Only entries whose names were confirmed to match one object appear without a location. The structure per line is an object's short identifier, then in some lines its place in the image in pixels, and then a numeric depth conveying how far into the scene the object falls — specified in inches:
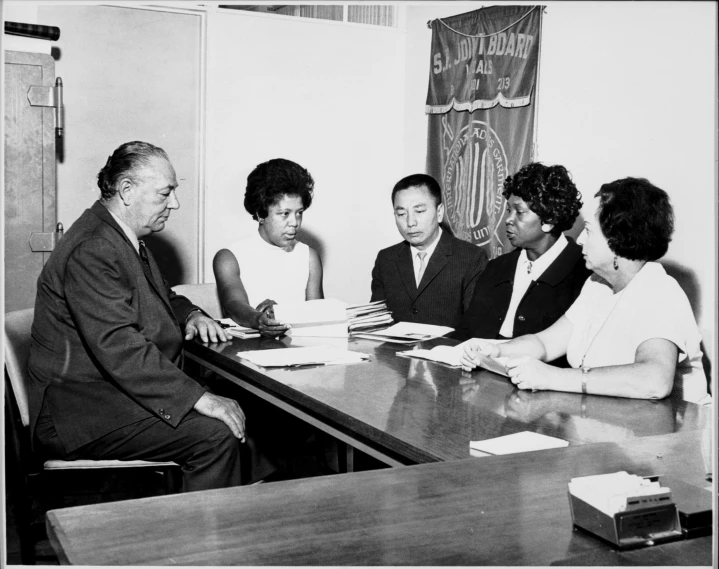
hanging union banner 173.8
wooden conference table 76.6
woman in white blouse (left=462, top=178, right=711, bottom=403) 90.7
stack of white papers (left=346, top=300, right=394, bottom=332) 138.7
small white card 70.0
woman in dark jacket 133.2
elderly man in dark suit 104.0
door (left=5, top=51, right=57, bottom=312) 160.4
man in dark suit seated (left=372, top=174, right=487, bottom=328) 154.1
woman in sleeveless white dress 150.6
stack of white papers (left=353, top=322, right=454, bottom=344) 129.3
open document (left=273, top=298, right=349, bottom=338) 133.3
